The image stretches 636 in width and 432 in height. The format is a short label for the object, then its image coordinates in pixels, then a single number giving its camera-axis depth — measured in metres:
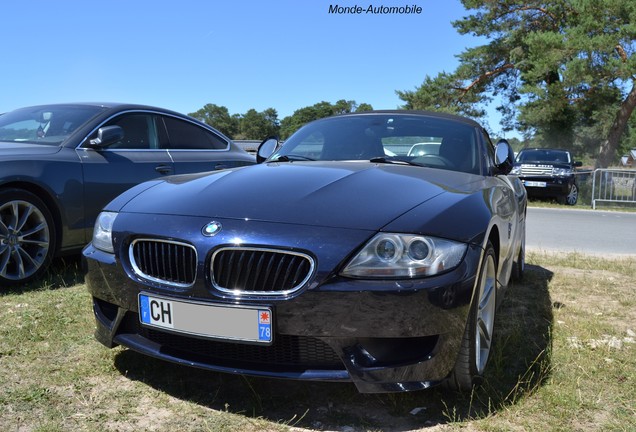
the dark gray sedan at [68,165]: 4.12
